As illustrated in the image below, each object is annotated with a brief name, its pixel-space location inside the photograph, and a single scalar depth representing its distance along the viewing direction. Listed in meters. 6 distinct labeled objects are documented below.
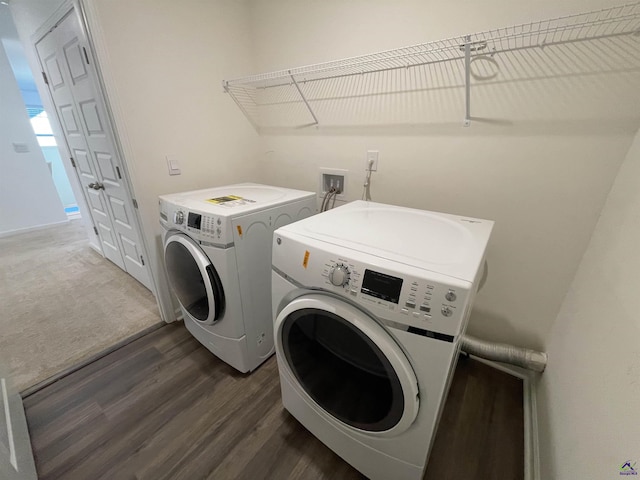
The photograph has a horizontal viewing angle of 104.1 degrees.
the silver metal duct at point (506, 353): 1.23
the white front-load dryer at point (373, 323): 0.62
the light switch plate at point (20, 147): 3.25
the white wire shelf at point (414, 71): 0.87
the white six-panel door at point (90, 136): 1.48
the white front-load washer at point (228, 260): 1.15
